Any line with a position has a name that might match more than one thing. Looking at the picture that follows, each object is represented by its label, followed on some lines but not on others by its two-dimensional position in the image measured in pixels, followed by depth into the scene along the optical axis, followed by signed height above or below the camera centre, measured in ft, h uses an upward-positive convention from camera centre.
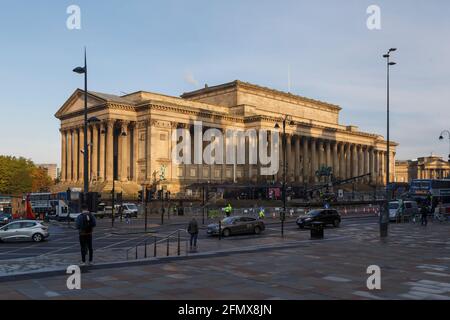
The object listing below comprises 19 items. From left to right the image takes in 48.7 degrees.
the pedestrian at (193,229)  86.28 -9.12
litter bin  106.01 -11.53
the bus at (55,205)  193.57 -11.52
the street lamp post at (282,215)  112.52 -9.65
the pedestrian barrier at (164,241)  73.70 -13.00
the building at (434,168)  645.59 +10.05
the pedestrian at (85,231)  61.98 -6.76
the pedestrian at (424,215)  145.19 -11.50
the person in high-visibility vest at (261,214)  176.04 -13.40
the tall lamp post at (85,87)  84.06 +15.67
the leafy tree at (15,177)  402.93 +0.21
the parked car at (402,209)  165.67 -11.35
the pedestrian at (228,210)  162.50 -11.15
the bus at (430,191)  205.36 -6.36
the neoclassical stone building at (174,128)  281.13 +28.68
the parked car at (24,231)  103.50 -11.32
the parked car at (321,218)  136.67 -11.75
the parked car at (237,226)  113.91 -11.77
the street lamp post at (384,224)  107.65 -10.46
